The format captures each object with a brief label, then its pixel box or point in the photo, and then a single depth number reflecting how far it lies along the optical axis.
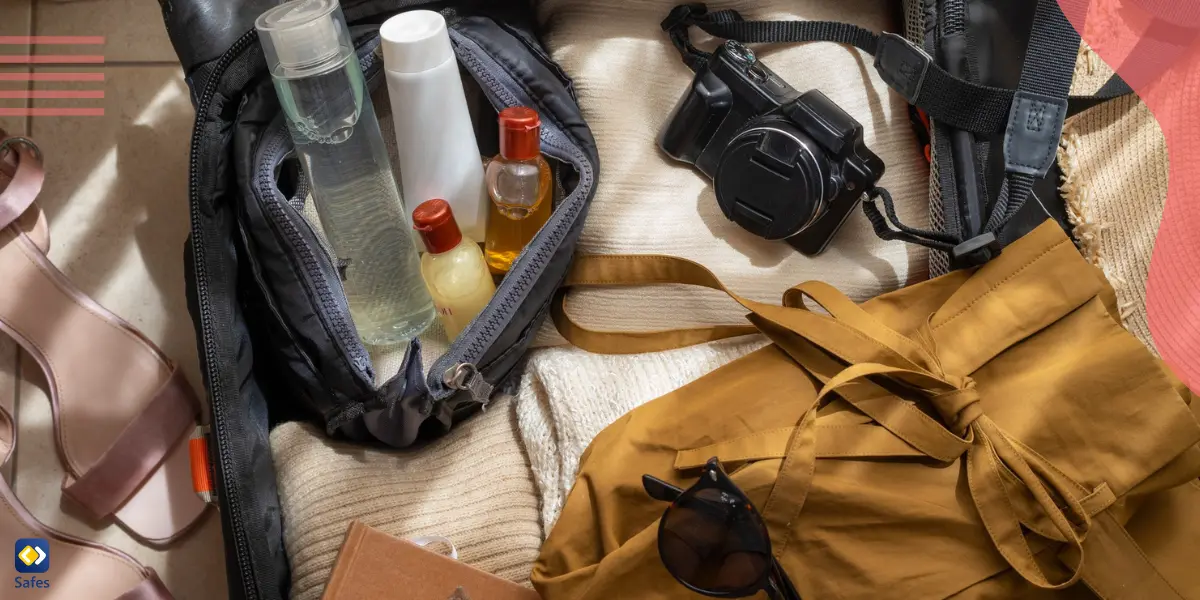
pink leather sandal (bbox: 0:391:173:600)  0.68
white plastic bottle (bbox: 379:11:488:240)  0.53
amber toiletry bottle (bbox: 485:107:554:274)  0.53
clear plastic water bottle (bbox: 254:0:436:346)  0.51
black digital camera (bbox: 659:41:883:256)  0.58
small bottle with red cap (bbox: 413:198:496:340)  0.53
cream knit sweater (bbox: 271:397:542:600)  0.56
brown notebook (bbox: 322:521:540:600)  0.51
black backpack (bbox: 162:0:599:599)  0.55
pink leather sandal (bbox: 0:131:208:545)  0.70
